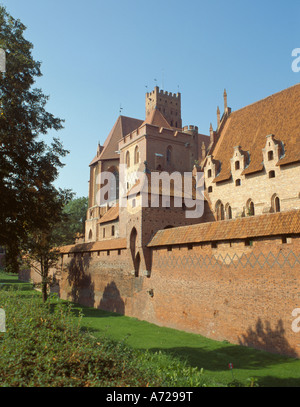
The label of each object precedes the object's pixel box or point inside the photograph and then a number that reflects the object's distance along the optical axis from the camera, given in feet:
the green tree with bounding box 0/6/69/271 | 41.60
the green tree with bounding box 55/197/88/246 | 182.48
